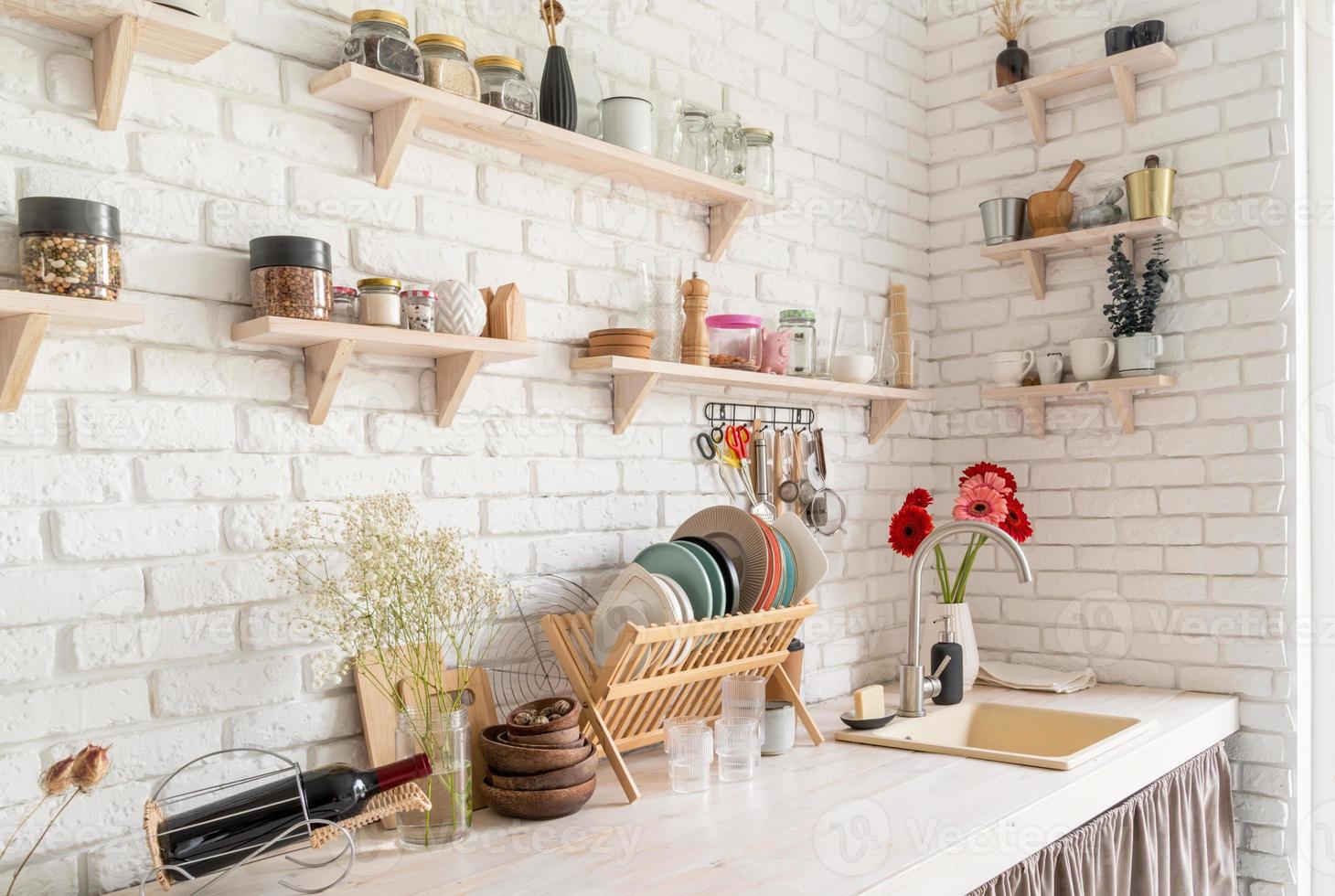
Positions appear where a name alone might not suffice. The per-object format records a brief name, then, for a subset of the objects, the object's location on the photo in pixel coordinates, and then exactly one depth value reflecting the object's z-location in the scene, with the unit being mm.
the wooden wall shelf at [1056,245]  2529
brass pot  2512
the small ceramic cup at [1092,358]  2590
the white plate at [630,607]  1816
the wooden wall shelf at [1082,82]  2555
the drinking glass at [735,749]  1815
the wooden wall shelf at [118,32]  1310
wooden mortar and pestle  2695
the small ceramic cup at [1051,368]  2691
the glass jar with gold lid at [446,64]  1692
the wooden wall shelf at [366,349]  1481
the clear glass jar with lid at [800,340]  2355
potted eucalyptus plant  2531
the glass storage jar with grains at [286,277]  1478
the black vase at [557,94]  1892
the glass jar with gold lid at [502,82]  1787
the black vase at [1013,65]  2789
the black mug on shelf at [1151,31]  2547
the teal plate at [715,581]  1933
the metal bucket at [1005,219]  2770
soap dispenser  2449
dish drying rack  1739
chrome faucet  2281
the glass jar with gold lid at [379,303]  1584
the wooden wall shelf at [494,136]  1618
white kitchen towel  2568
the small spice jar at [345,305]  1596
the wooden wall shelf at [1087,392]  2527
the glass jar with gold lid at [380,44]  1607
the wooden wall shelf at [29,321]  1203
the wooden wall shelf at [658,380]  1975
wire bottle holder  1271
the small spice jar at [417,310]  1630
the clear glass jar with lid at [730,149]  2271
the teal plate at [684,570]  1908
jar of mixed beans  1255
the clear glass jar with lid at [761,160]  2303
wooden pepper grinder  2143
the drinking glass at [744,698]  1907
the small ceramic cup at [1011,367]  2744
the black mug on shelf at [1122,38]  2578
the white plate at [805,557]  2107
